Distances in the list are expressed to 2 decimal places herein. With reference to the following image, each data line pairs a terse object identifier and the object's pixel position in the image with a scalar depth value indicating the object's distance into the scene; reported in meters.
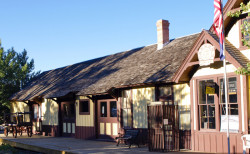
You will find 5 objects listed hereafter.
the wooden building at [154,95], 11.76
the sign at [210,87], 11.73
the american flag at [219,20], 10.52
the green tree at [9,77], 30.36
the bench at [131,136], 14.57
